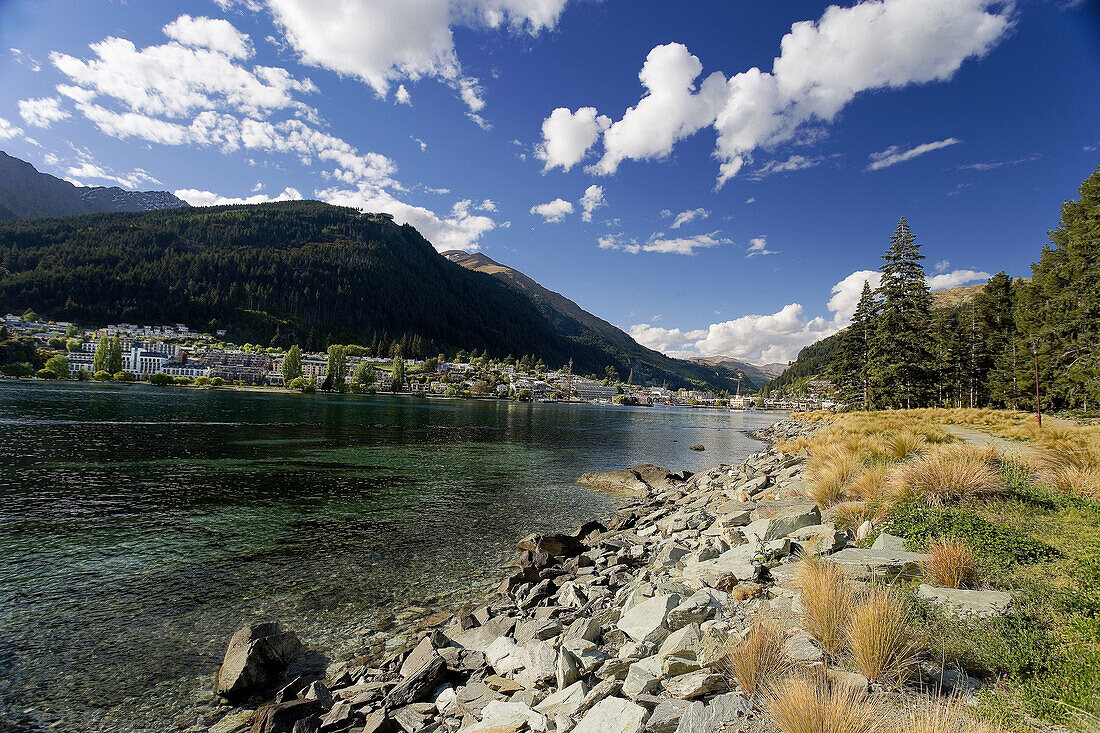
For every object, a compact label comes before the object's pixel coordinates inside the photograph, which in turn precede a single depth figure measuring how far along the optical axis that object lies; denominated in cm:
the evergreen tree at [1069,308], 2777
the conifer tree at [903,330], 4075
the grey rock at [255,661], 682
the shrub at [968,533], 577
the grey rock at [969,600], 457
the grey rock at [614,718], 384
